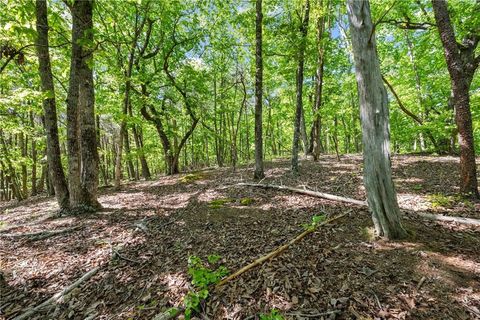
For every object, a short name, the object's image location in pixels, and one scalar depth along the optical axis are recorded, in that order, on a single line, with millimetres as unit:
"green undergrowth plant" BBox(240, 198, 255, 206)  6138
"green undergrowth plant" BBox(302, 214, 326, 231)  4059
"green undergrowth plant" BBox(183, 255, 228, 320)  2580
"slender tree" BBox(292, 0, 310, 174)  8665
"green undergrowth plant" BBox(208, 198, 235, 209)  6163
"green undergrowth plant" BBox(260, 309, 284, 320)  2265
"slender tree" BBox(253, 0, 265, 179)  7844
